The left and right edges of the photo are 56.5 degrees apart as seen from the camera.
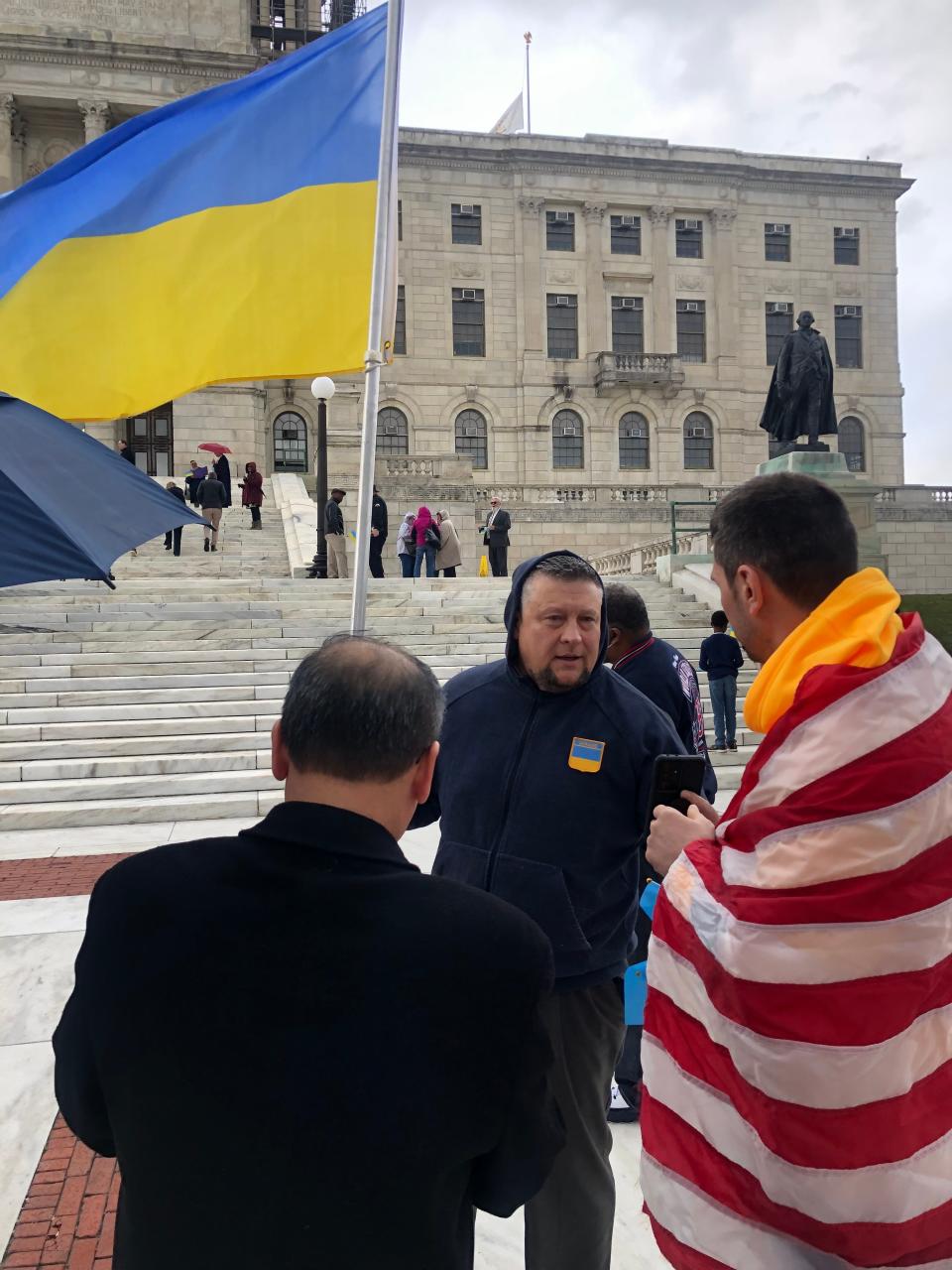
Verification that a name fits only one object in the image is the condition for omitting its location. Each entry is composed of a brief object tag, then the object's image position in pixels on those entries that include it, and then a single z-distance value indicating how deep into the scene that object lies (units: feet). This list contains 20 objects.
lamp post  54.60
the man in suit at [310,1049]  3.95
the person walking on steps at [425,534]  60.70
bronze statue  54.08
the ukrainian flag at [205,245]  14.67
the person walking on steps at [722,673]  31.42
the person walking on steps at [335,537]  56.03
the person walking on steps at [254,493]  70.85
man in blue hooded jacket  7.47
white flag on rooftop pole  136.05
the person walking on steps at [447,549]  60.13
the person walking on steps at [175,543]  61.11
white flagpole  12.50
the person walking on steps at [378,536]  63.52
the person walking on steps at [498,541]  64.13
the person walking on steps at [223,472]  69.15
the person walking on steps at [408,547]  62.49
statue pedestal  48.08
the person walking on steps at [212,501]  59.16
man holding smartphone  4.92
